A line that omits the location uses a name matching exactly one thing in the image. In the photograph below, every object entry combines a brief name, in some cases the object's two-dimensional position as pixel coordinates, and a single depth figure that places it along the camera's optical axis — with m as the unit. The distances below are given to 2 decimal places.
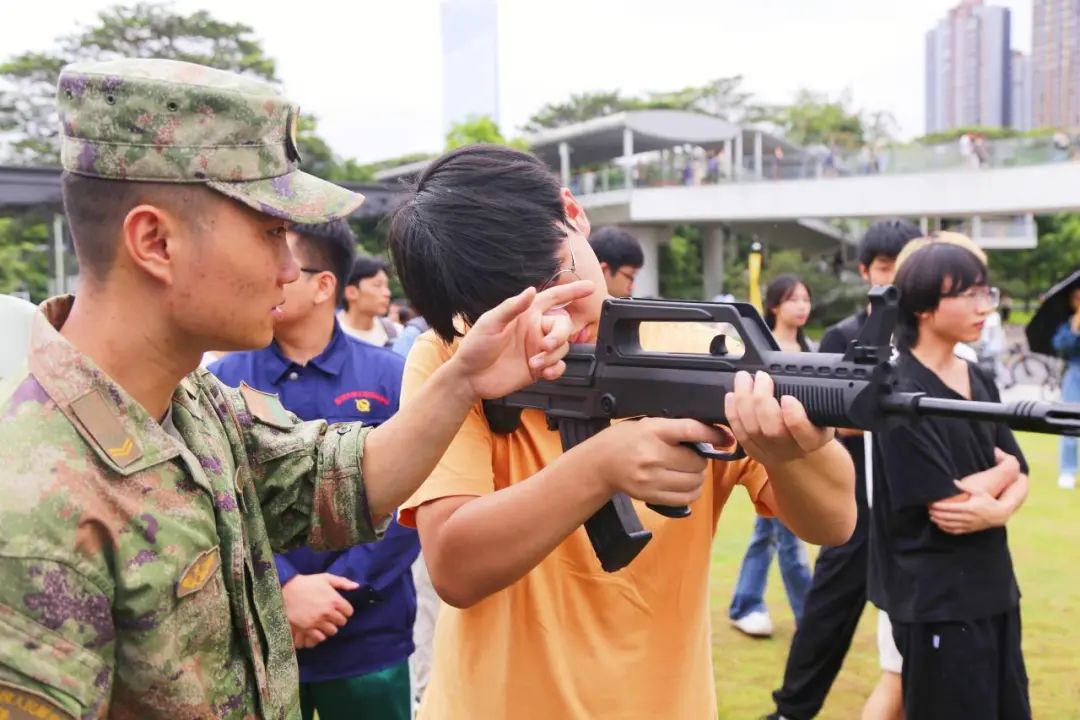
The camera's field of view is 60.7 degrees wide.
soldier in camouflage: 1.11
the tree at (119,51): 33.28
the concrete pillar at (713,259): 33.28
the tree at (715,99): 52.09
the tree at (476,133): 31.06
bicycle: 14.64
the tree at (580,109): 57.44
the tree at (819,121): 48.56
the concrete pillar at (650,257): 32.38
